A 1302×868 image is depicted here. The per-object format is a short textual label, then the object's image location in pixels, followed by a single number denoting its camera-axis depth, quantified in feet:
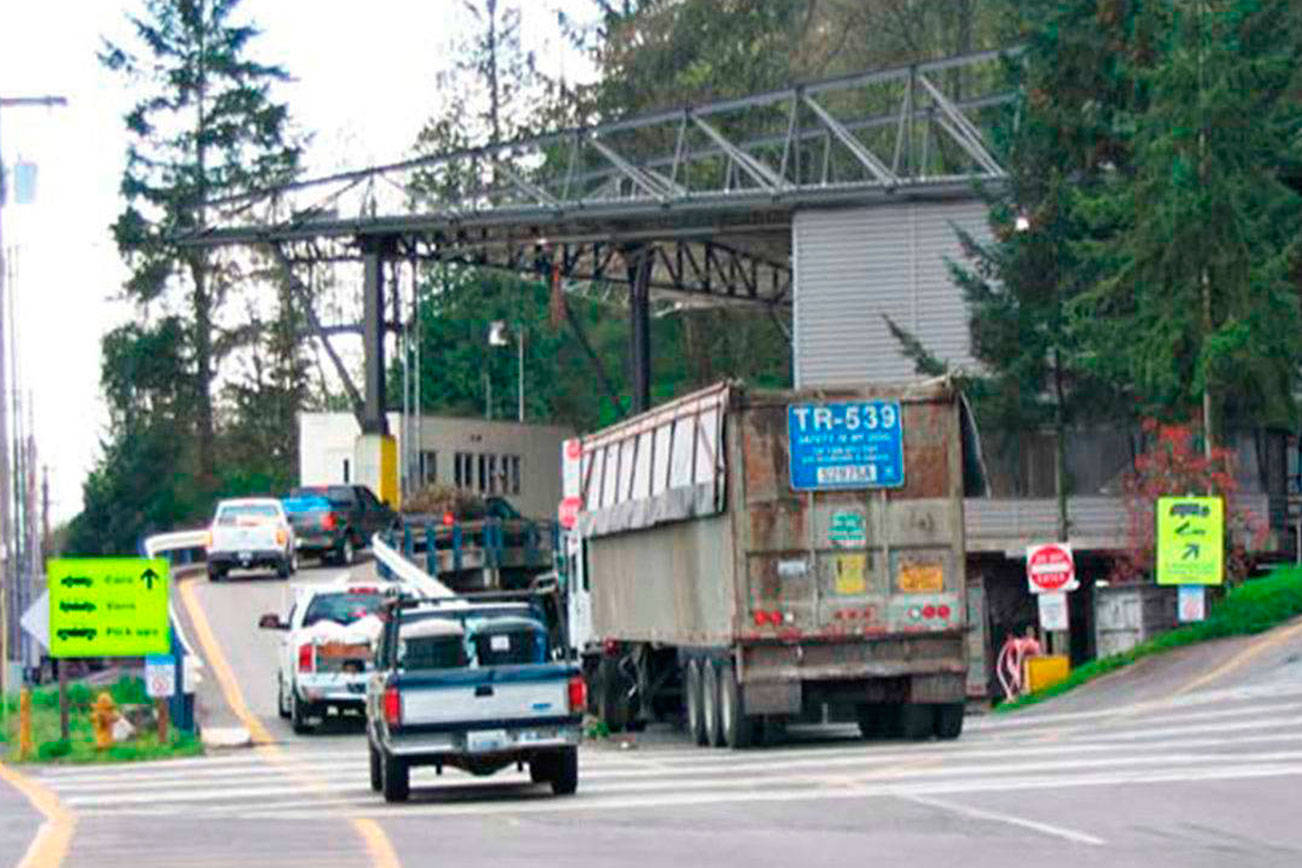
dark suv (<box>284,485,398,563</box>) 218.79
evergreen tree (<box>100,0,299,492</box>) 321.52
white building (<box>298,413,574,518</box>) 266.16
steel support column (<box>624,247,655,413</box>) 240.94
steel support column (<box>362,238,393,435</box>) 231.50
